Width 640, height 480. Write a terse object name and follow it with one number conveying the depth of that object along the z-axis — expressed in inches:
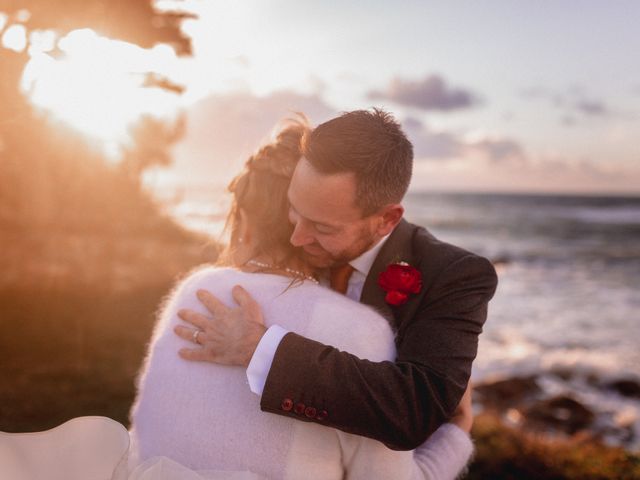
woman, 70.6
